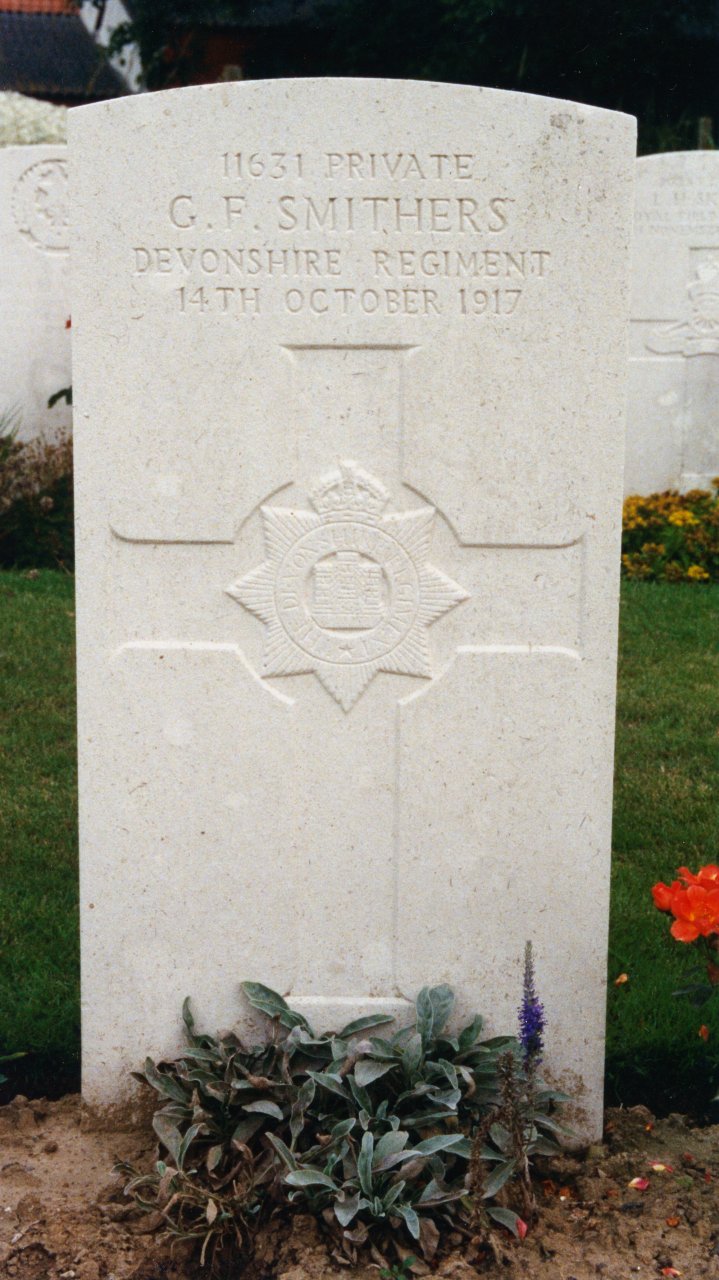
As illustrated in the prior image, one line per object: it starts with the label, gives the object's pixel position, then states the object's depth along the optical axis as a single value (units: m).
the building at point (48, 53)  23.59
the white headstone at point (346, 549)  2.54
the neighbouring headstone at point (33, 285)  7.88
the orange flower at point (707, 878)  2.60
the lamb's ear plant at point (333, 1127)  2.43
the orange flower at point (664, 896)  2.58
